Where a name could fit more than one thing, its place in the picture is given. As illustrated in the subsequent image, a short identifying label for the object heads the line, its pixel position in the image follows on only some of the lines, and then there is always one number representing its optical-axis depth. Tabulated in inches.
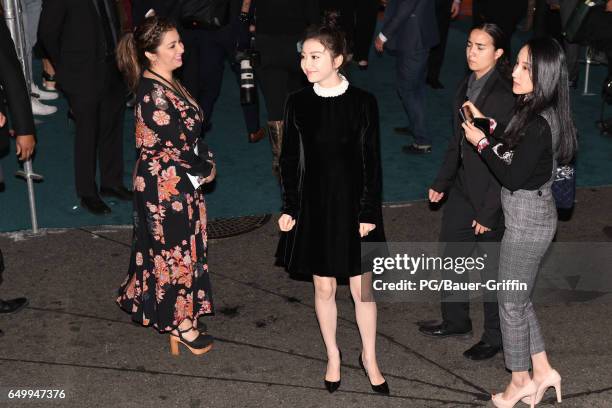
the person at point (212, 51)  392.8
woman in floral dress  240.1
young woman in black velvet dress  218.7
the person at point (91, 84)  339.9
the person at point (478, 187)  238.1
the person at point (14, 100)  259.3
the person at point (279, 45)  362.3
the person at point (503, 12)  472.1
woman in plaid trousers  207.6
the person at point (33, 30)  451.3
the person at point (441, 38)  496.7
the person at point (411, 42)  397.4
